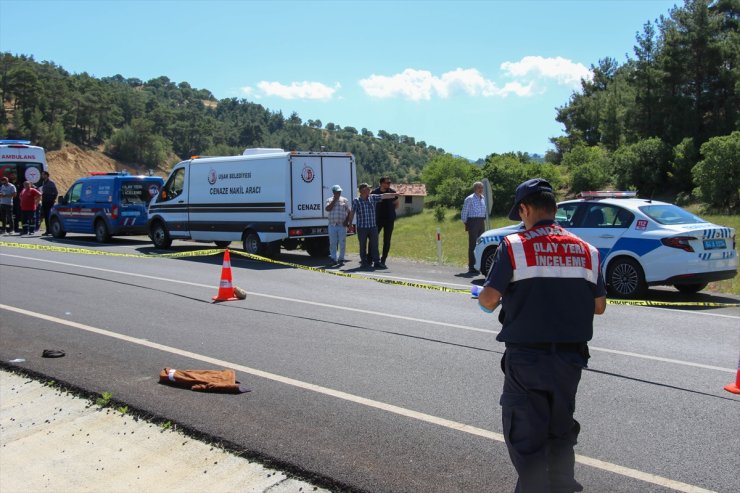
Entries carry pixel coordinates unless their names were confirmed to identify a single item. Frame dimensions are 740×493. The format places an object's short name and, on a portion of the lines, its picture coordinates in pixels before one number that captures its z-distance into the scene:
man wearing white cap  15.50
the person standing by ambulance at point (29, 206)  22.50
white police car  10.36
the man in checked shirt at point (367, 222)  15.38
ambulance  25.20
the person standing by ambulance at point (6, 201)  22.98
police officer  3.29
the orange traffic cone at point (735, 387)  5.79
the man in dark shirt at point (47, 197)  23.45
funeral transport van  15.84
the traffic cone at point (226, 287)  10.62
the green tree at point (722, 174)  36.88
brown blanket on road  5.95
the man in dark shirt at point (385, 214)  15.82
